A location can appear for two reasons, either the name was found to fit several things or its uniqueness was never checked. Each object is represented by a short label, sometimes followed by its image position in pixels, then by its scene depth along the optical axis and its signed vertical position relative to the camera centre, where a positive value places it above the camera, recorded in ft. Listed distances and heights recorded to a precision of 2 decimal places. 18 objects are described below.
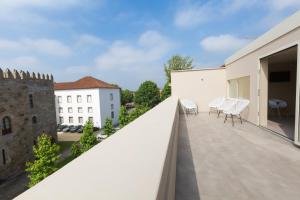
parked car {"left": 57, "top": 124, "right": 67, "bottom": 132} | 95.88 -19.21
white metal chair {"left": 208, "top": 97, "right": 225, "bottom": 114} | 24.24 -2.08
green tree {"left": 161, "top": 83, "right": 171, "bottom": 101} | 104.32 -0.45
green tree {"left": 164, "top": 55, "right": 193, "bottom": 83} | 102.89 +15.08
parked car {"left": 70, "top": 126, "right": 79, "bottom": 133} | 90.94 -19.04
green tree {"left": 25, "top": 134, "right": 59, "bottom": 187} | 34.91 -14.10
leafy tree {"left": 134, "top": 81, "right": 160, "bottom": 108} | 130.52 -3.72
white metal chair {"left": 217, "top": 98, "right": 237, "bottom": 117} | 20.50 -2.01
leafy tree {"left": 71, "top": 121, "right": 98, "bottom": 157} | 49.66 -14.16
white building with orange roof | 97.91 -5.62
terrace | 2.54 -3.86
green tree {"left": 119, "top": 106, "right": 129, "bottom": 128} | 71.46 -11.03
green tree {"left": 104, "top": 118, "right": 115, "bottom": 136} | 63.67 -13.03
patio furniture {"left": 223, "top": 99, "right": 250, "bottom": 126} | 18.22 -2.12
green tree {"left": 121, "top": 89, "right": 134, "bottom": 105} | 184.49 -6.50
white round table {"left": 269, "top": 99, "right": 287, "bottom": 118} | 22.41 -2.25
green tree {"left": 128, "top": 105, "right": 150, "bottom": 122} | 73.46 -10.06
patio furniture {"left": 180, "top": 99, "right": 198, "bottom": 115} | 25.81 -2.52
